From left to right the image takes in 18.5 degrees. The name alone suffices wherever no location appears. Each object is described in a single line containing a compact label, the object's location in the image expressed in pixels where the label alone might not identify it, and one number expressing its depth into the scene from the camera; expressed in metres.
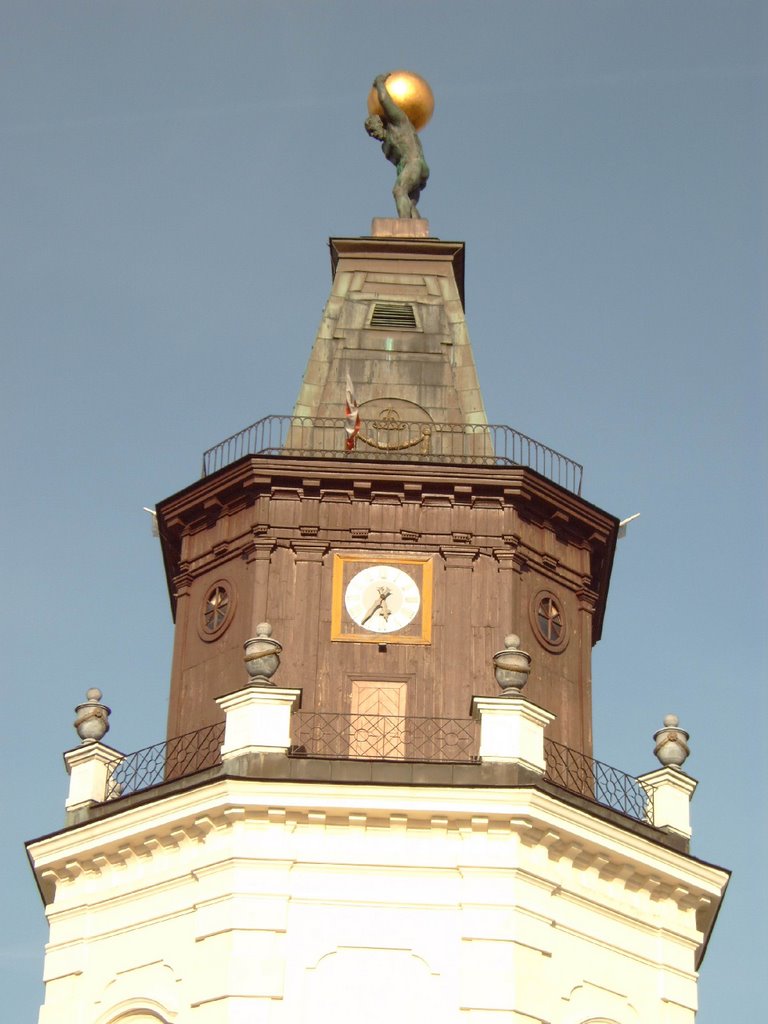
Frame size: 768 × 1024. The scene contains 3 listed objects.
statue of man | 42.25
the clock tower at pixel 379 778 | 31.44
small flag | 36.78
